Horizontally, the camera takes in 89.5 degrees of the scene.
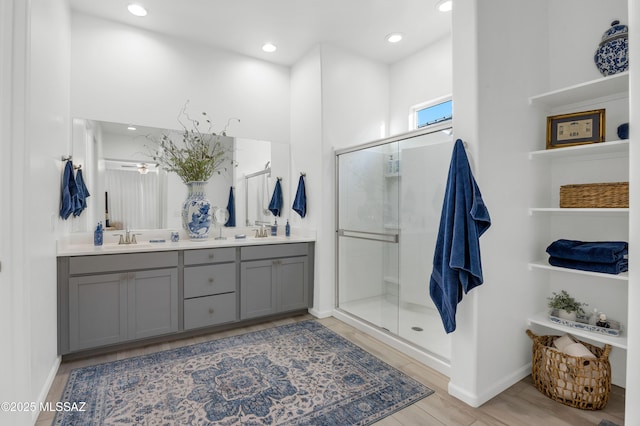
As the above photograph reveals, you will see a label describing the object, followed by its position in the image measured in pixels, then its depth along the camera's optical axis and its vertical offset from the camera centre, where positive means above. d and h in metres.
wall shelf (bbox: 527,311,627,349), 1.82 -0.73
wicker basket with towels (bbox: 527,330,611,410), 1.86 -0.97
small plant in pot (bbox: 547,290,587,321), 2.14 -0.63
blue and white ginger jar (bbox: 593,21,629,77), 1.94 +1.00
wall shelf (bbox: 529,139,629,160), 1.85 +0.40
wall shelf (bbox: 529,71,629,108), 1.86 +0.77
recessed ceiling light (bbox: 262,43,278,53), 3.48 +1.81
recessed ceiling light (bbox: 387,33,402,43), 3.32 +1.83
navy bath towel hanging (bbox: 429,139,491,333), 1.84 -0.11
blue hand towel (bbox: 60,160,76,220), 2.49 +0.15
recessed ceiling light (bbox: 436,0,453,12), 2.76 +1.82
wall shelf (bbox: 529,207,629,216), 1.80 +0.02
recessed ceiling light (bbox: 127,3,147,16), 2.81 +1.81
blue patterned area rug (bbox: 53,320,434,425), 1.82 -1.13
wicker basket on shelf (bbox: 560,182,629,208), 1.83 +0.11
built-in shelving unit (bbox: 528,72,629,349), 1.86 +0.39
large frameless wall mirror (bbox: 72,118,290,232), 2.91 +0.33
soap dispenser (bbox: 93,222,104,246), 2.79 -0.18
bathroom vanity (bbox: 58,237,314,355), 2.44 -0.65
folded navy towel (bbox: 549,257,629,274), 1.85 -0.32
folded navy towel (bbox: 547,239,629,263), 1.85 -0.22
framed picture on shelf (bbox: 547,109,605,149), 1.96 +0.54
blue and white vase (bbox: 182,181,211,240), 3.21 +0.02
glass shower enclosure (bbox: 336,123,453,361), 2.56 -0.16
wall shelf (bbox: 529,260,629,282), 1.81 -0.35
